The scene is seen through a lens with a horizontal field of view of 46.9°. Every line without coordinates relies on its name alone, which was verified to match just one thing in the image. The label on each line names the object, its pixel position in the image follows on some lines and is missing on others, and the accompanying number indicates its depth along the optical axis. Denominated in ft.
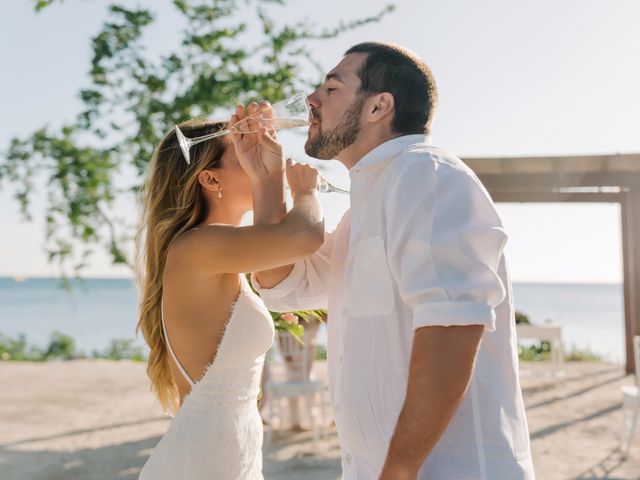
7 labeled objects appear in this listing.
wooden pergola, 37.22
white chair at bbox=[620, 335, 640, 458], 23.29
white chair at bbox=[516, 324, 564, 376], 41.32
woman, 6.88
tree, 24.61
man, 4.66
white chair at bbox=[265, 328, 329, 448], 26.03
